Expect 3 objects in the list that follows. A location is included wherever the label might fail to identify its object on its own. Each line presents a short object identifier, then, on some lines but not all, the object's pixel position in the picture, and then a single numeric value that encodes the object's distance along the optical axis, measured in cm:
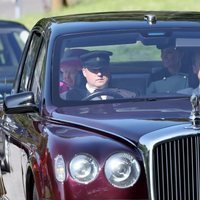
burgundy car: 1370
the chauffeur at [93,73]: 1633
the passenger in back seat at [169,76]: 1637
